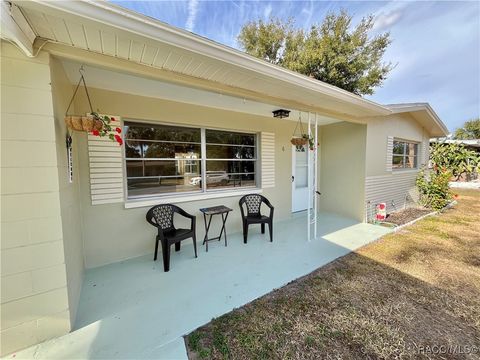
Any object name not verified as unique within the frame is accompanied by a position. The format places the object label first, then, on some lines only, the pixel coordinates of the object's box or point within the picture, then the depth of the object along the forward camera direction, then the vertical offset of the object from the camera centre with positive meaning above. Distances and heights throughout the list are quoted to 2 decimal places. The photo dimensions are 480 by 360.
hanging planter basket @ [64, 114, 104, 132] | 1.99 +0.41
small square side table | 3.54 -0.84
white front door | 5.56 -0.54
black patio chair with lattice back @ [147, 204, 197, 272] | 2.85 -1.01
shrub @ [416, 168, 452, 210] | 6.48 -0.95
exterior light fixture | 4.02 +0.98
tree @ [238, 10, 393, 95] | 10.30 +5.86
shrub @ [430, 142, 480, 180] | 7.50 +0.03
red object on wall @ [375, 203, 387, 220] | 5.11 -1.25
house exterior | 1.59 +0.29
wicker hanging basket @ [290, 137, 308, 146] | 3.97 +0.40
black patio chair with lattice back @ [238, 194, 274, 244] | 3.86 -1.02
